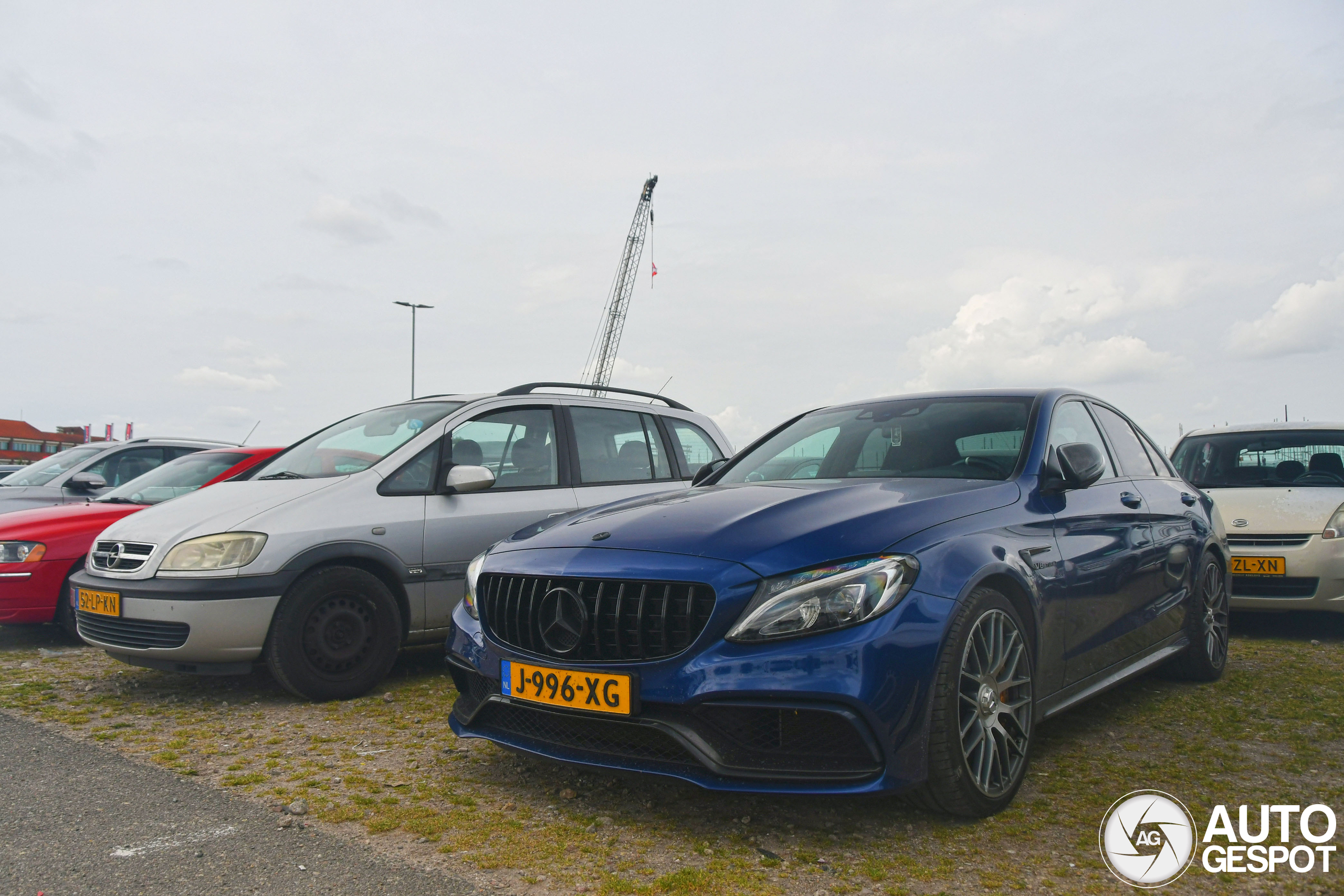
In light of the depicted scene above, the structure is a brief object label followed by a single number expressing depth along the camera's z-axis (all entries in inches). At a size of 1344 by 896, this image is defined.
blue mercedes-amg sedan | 112.0
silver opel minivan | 189.2
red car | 254.4
